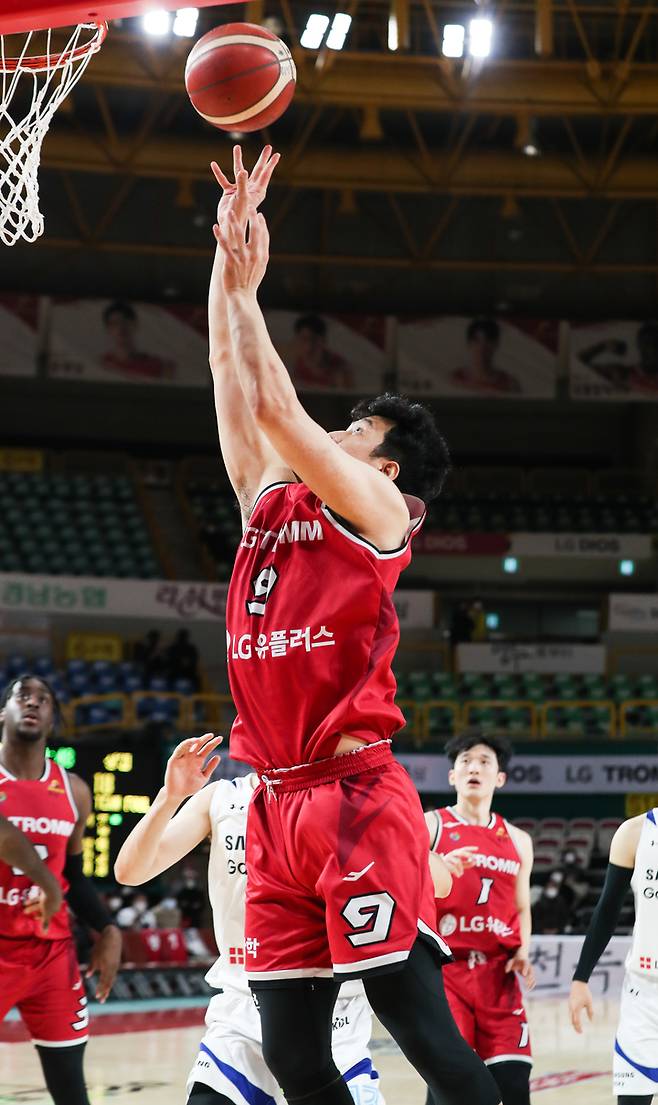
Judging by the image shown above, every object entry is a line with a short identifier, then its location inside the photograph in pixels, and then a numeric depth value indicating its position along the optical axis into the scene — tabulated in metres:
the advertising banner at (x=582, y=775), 18.64
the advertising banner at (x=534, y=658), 21.86
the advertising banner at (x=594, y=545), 24.19
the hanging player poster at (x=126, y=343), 24.03
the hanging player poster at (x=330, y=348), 24.52
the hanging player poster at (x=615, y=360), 24.69
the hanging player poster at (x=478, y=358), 24.66
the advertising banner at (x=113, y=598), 20.66
